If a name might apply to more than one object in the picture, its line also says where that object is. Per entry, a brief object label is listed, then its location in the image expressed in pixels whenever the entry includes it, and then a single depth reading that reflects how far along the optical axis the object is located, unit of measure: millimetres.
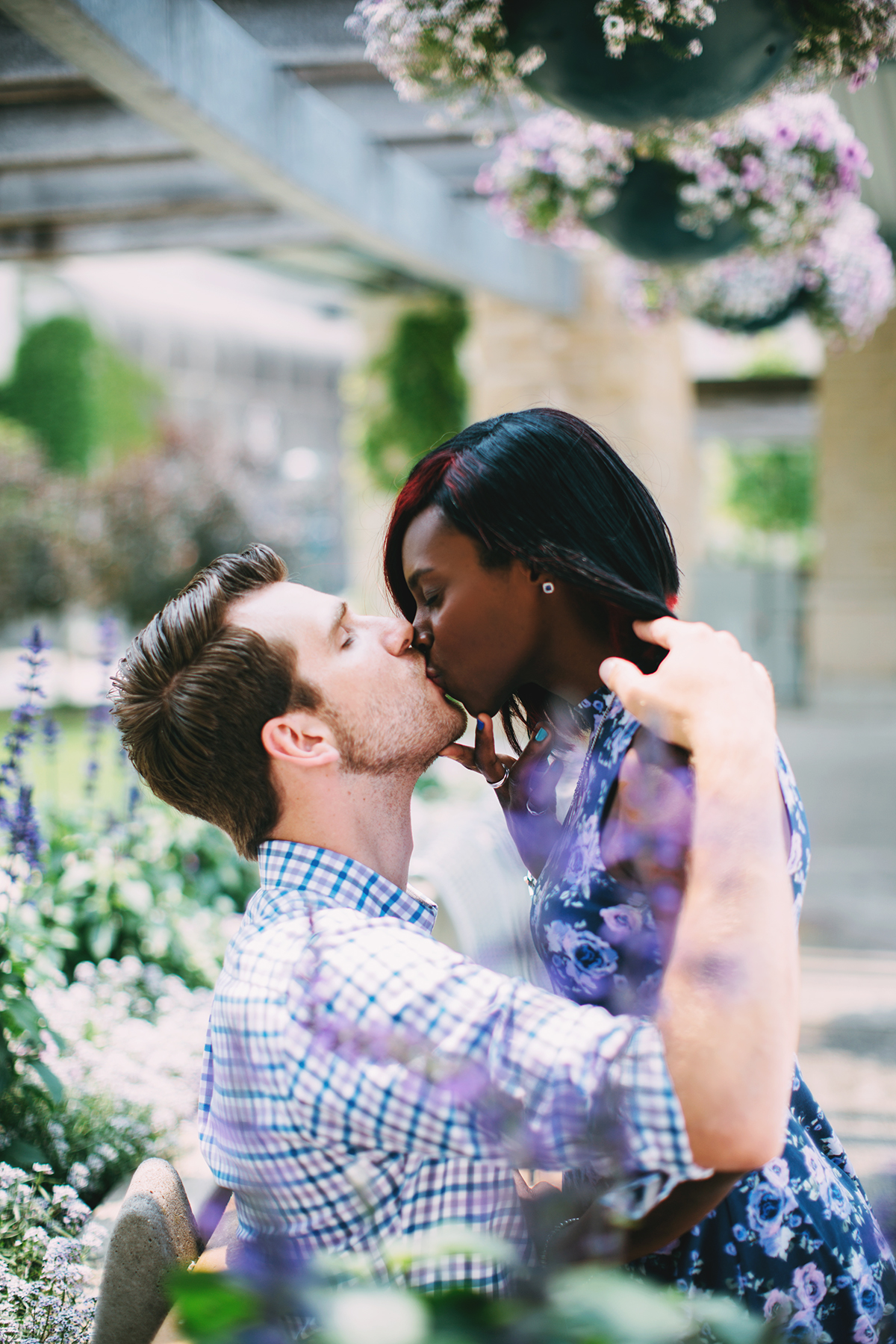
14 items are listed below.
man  1043
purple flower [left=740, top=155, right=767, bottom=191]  3383
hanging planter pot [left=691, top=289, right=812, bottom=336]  4926
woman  1297
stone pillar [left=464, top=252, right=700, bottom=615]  6828
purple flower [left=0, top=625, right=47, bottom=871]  2449
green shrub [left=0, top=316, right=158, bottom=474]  22875
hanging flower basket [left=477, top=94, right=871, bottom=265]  3293
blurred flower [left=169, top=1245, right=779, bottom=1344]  694
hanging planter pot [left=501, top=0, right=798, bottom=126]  1749
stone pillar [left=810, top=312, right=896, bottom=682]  13055
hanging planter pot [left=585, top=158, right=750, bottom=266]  3295
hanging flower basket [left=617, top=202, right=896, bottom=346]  4426
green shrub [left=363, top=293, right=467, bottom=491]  10242
